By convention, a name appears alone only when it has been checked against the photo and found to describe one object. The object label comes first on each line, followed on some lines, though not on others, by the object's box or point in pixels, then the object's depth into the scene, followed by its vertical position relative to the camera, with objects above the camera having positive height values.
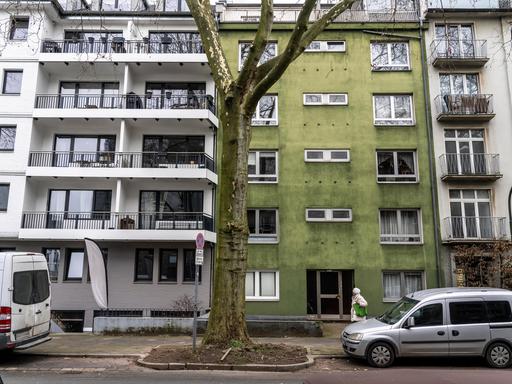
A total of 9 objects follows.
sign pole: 11.52 +0.87
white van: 10.50 -0.46
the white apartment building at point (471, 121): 21.27 +7.89
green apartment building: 21.38 +5.38
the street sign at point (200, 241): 11.53 +1.05
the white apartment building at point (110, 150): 21.19 +6.48
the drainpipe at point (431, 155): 21.17 +6.16
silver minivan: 10.56 -1.13
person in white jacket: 14.64 -0.61
